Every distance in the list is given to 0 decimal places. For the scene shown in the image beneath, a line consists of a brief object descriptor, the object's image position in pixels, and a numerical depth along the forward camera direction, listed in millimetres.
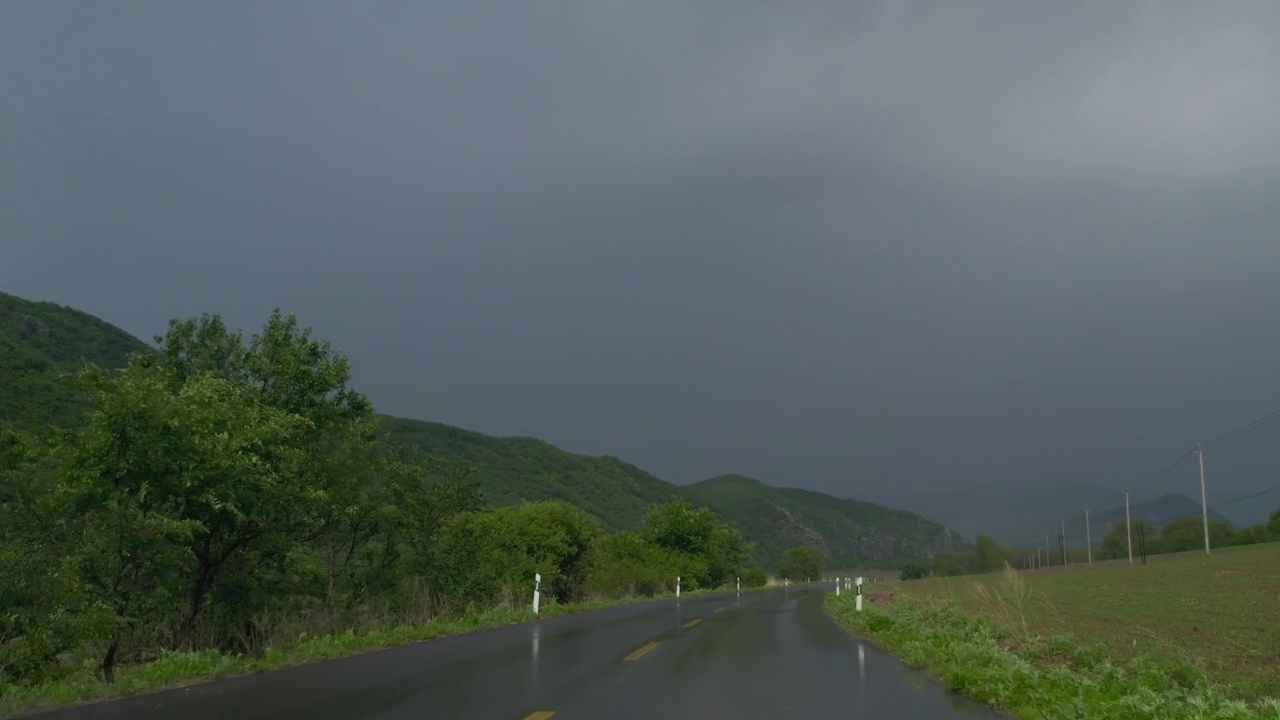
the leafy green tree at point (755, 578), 83962
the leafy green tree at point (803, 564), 120312
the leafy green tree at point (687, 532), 62094
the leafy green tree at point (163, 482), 12391
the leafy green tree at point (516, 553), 26594
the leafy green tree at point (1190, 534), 120688
